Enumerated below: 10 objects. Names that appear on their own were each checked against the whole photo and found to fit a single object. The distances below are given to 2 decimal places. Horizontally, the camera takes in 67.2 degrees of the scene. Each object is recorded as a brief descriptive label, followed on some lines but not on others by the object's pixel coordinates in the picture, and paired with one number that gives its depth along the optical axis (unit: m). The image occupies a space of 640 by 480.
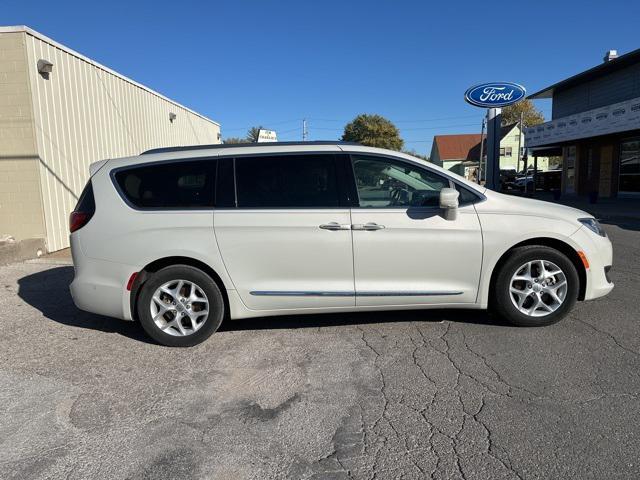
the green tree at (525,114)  75.75
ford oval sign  12.78
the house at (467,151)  66.06
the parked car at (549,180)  29.99
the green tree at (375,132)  57.22
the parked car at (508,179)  34.88
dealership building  19.56
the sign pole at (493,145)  12.53
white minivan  4.36
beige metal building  8.70
